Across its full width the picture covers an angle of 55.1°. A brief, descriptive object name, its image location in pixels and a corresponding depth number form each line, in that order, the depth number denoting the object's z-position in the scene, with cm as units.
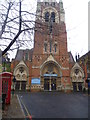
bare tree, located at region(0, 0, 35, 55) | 570
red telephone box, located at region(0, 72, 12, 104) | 818
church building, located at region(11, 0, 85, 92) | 2387
